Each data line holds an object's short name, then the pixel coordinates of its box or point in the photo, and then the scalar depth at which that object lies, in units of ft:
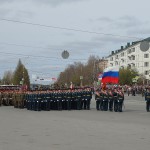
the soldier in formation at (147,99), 81.92
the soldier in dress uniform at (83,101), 90.38
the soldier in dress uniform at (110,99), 84.95
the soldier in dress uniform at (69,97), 89.73
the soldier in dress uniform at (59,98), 88.99
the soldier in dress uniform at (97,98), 88.84
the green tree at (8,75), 562.66
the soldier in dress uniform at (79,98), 90.09
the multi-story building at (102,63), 484.62
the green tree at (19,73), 404.45
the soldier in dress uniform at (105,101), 86.79
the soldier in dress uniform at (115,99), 83.35
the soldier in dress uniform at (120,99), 82.38
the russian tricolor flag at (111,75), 94.99
